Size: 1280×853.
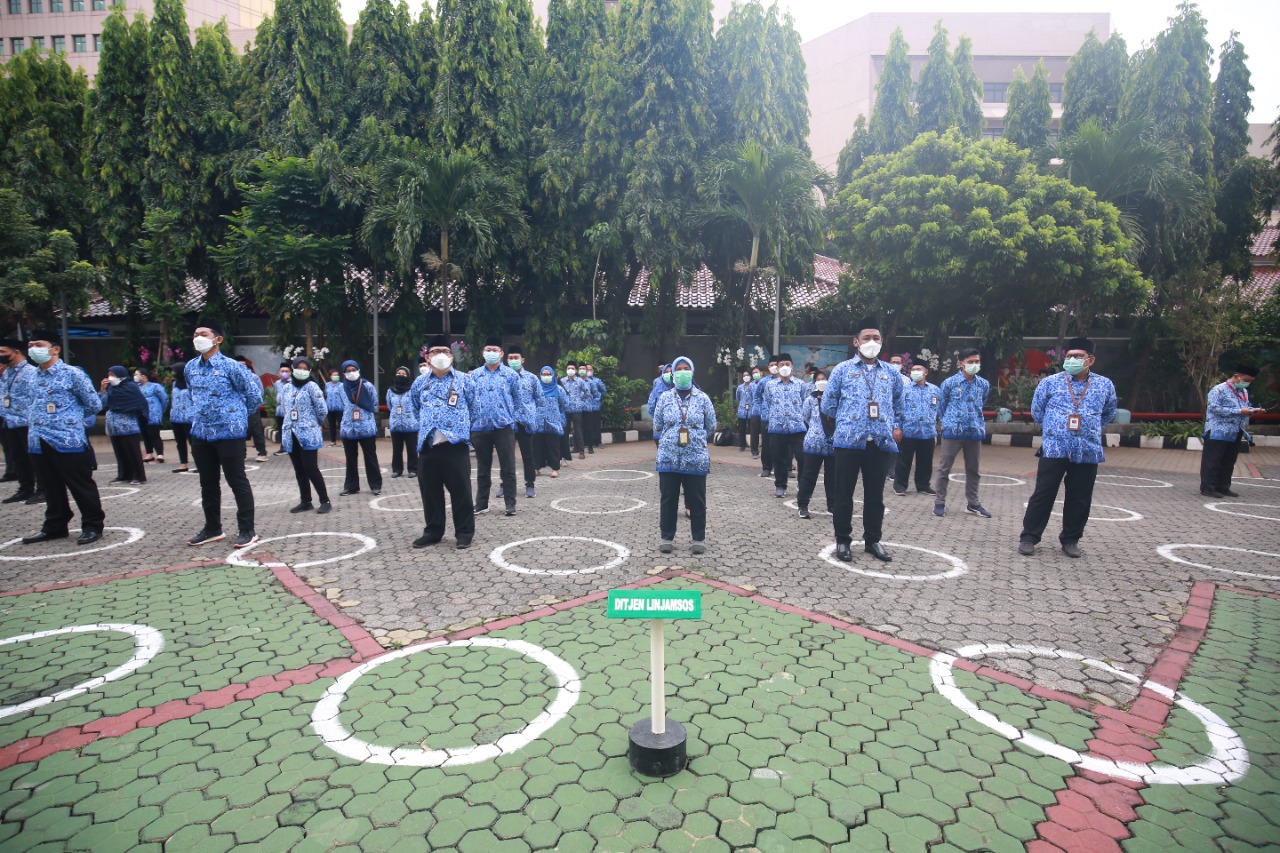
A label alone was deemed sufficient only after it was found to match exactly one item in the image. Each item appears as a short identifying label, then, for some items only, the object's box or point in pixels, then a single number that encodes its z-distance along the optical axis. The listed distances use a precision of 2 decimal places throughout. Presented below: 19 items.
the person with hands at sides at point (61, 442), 6.64
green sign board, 2.63
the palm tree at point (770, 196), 16.17
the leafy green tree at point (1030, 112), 20.41
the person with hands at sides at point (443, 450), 6.50
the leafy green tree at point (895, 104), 21.23
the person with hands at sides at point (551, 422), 10.98
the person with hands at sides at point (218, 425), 6.46
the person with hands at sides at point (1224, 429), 9.45
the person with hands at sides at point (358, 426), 9.70
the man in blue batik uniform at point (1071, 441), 6.25
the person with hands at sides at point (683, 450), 6.26
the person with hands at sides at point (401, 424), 10.12
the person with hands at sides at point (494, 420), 8.10
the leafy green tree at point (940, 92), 20.72
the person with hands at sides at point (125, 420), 10.56
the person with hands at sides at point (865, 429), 5.98
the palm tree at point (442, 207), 15.81
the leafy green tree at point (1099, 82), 20.38
